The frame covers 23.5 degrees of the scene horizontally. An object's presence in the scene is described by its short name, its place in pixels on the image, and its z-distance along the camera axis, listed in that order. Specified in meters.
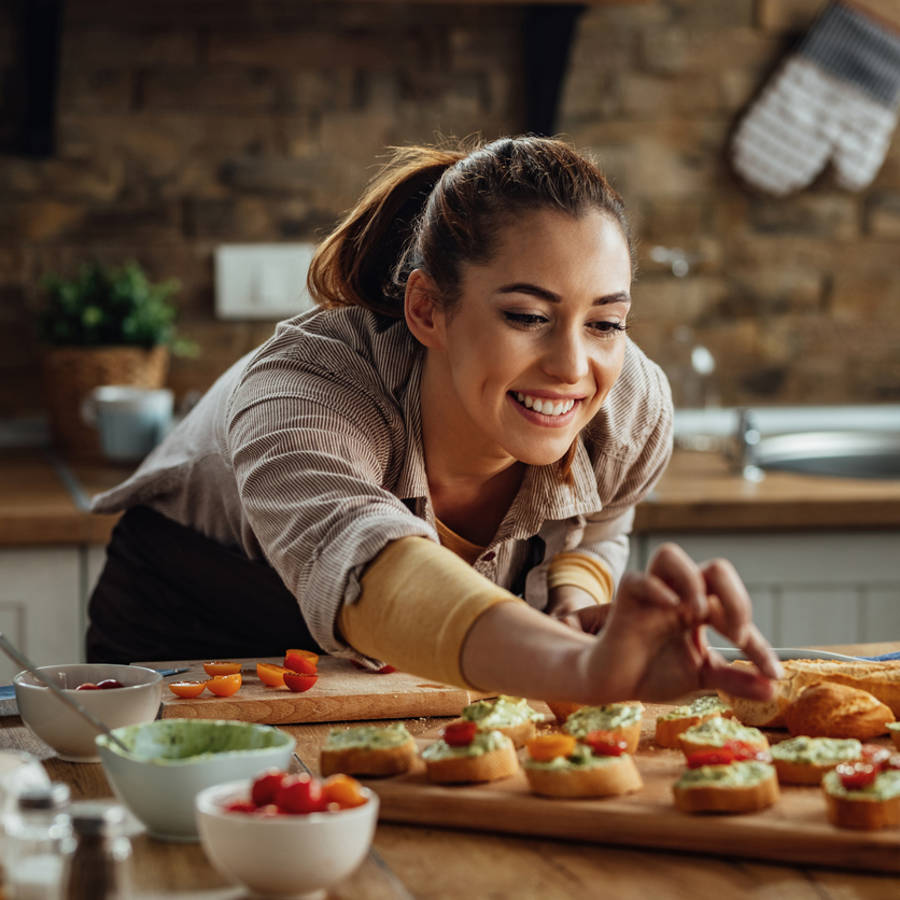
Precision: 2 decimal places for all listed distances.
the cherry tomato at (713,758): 1.15
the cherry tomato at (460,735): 1.18
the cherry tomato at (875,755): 1.15
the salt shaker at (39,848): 0.98
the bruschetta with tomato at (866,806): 1.10
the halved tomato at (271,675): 1.36
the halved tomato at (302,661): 1.36
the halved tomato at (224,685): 1.34
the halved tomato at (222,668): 1.39
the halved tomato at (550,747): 1.16
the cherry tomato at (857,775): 1.11
